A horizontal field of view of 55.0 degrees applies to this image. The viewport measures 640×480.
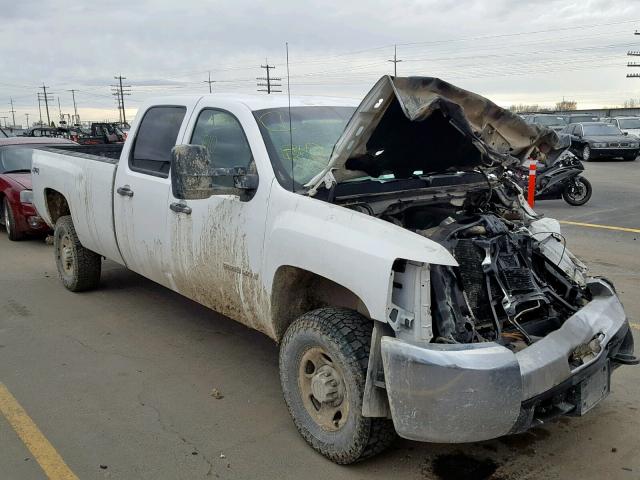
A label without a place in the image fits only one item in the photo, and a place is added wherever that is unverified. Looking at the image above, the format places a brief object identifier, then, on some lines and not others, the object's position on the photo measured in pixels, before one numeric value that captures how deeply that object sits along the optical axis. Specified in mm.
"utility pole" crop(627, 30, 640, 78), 66938
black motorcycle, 12305
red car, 9461
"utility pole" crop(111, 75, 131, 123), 87625
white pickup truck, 2828
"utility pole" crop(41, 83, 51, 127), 107438
